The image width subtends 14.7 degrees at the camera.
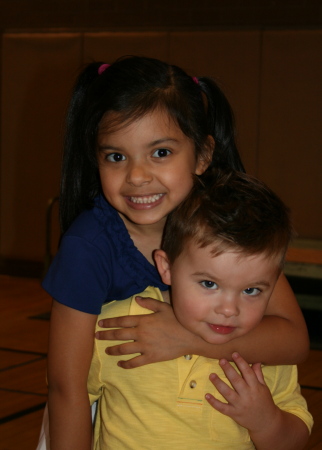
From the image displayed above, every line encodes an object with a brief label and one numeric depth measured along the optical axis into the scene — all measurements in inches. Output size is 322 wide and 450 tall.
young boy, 51.7
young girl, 54.0
